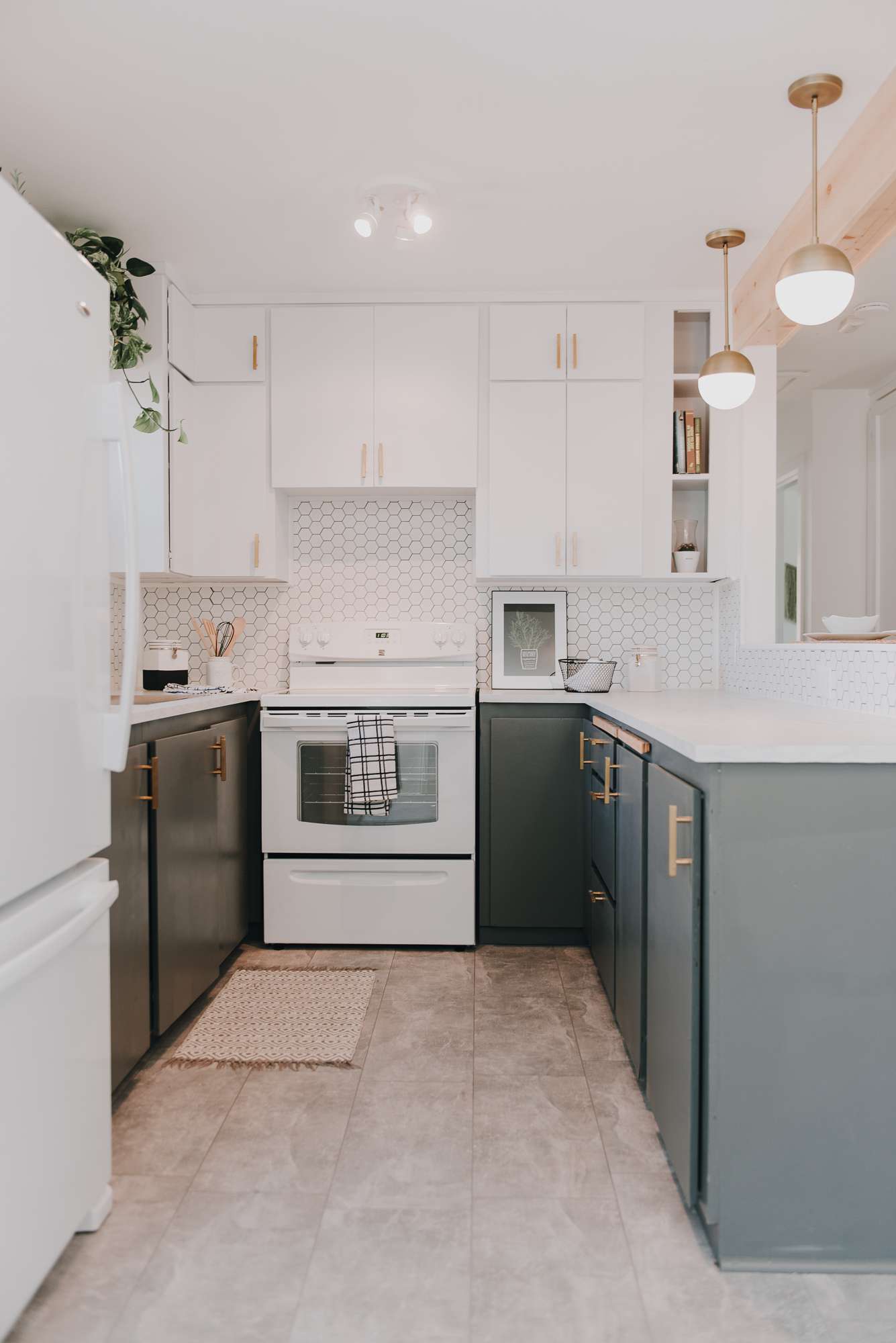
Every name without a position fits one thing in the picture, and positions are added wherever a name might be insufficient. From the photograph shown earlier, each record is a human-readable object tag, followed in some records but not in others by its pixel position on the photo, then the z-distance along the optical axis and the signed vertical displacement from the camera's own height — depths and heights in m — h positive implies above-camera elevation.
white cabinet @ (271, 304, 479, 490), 3.44 +1.06
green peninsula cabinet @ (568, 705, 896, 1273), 1.47 -0.56
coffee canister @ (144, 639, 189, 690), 3.22 +0.02
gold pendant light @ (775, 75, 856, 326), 1.92 +0.84
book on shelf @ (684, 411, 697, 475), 3.49 +0.90
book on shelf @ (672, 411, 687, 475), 3.49 +0.89
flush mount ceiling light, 2.63 +1.40
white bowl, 2.77 +0.15
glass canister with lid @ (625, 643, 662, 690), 3.41 +0.01
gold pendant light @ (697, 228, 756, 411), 2.56 +0.84
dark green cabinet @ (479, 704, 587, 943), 3.17 -0.52
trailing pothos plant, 2.85 +1.25
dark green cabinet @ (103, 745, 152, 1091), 2.03 -0.58
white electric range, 3.16 -0.57
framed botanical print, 3.68 +0.13
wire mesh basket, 3.24 -0.02
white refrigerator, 1.25 -0.11
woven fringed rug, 2.34 -1.01
